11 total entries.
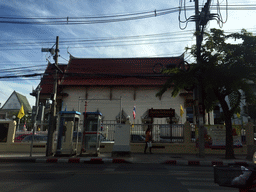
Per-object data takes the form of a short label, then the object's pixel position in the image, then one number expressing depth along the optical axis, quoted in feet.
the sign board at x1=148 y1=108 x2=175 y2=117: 52.26
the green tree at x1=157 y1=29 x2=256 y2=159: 36.29
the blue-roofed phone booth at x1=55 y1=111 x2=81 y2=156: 40.68
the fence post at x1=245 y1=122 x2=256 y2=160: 47.26
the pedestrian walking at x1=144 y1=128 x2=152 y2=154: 46.68
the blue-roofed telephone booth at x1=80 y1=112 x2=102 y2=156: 41.16
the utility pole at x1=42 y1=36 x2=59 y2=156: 40.93
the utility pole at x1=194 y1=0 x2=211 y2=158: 39.65
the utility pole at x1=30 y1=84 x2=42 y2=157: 40.63
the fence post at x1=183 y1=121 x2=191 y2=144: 49.21
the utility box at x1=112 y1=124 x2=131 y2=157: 38.55
